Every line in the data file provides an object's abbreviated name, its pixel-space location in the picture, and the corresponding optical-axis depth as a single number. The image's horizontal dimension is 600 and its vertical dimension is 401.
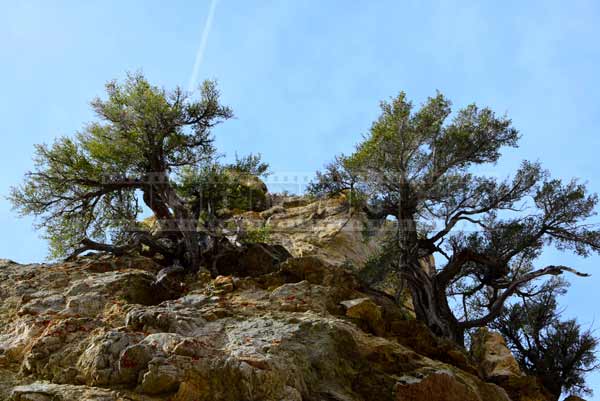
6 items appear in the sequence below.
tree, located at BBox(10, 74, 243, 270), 24.20
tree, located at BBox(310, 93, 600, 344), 21.73
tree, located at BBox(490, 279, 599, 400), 21.27
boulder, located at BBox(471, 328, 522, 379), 18.92
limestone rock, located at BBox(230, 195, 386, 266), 29.58
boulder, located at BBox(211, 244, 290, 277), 22.56
